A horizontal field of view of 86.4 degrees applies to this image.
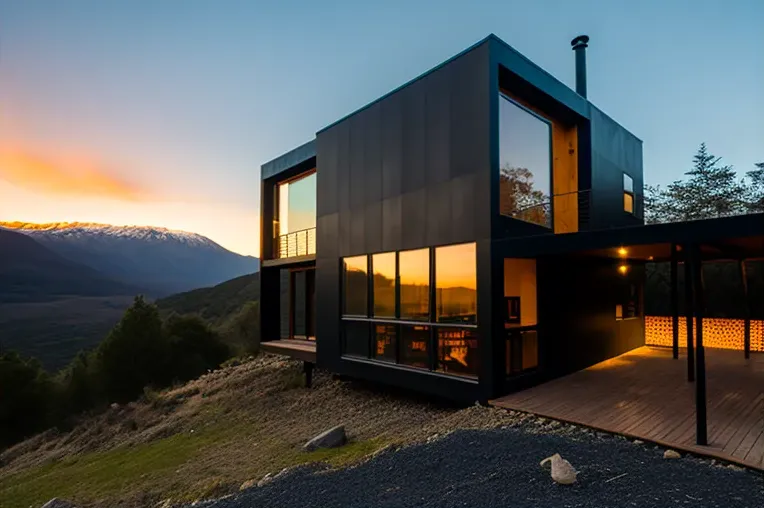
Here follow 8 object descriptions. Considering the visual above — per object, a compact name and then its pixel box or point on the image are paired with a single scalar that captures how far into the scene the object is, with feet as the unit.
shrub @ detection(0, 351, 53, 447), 62.95
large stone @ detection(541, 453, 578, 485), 10.61
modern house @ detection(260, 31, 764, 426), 19.60
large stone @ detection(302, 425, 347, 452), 19.60
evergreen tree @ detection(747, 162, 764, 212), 56.54
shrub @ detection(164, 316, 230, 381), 74.23
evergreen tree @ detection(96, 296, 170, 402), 68.33
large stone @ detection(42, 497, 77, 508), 19.96
